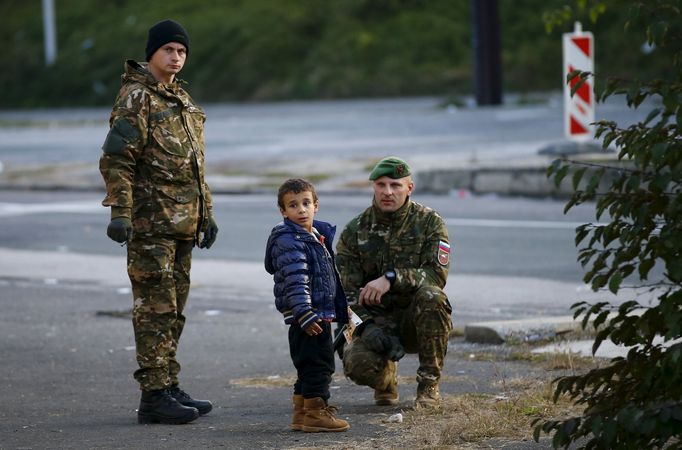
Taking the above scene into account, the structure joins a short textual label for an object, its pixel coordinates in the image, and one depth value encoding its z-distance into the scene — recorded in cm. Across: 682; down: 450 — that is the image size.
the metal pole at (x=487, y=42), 5525
